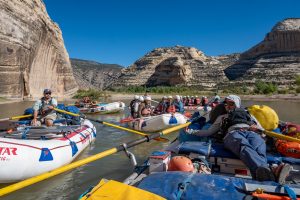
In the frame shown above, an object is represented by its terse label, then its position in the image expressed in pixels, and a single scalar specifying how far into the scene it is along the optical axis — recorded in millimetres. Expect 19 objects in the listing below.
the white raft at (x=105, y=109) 13396
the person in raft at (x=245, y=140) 2467
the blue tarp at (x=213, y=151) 2963
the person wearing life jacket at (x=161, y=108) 9453
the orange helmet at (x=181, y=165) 2581
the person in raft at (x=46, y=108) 5744
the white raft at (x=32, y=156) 3516
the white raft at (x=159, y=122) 7828
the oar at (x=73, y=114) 4975
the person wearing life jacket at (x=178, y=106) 9935
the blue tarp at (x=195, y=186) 2058
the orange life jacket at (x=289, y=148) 3108
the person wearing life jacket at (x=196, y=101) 16673
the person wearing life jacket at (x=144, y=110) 8819
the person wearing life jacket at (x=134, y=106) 9148
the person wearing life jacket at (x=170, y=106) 9091
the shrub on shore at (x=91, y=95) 31494
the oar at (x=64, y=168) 1939
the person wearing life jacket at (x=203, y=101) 16088
